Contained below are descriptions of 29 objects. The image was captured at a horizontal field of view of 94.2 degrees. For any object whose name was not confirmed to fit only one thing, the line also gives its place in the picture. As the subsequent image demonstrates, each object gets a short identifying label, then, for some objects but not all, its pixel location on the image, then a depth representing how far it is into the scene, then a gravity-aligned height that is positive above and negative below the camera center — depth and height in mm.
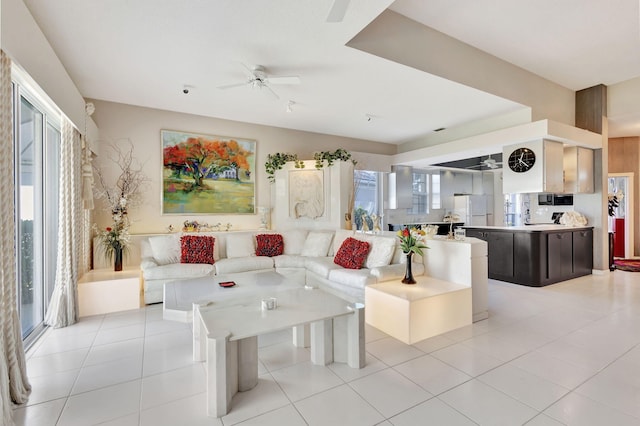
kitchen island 4828 -710
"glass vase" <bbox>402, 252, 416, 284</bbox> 3457 -730
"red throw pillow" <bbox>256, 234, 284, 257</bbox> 5055 -553
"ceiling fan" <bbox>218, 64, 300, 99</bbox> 3318 +1584
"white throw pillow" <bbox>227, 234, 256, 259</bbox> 4930 -555
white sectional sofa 3818 -729
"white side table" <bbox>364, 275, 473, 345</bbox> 2902 -998
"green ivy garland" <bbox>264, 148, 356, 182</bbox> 5605 +1023
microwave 6395 +259
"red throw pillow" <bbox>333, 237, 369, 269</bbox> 4090 -591
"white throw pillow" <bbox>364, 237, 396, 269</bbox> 3943 -537
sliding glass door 2734 +117
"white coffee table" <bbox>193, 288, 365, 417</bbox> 1848 -880
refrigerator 8641 +109
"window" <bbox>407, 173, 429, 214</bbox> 8086 +527
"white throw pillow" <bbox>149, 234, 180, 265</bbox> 4438 -538
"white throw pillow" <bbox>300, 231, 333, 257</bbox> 5059 -557
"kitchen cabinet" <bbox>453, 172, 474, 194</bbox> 8953 +885
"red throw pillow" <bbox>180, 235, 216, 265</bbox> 4512 -561
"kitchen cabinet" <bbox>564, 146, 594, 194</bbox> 5449 +763
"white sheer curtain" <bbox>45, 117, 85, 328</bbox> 3275 -371
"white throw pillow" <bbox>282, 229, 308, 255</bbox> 5297 -494
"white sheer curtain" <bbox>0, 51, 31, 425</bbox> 1907 -345
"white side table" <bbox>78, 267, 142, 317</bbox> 3621 -995
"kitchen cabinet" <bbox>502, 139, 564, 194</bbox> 4910 +767
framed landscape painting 5109 +712
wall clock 5027 +896
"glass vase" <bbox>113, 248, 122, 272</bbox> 4199 -631
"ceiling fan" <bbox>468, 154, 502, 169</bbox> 6508 +1113
